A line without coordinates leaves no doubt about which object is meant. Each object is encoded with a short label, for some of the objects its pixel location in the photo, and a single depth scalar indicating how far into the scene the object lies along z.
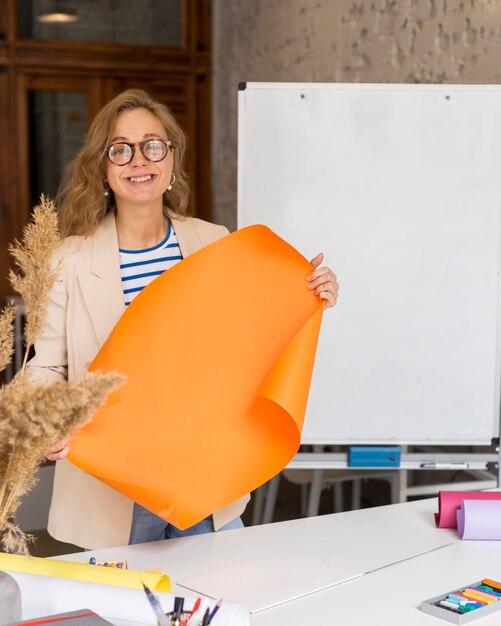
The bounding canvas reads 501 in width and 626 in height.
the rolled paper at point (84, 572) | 1.38
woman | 2.04
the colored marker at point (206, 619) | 1.15
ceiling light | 5.96
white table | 1.43
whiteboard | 2.75
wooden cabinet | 5.93
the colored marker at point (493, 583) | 1.53
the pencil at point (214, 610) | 1.17
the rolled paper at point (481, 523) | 1.81
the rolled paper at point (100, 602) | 1.20
